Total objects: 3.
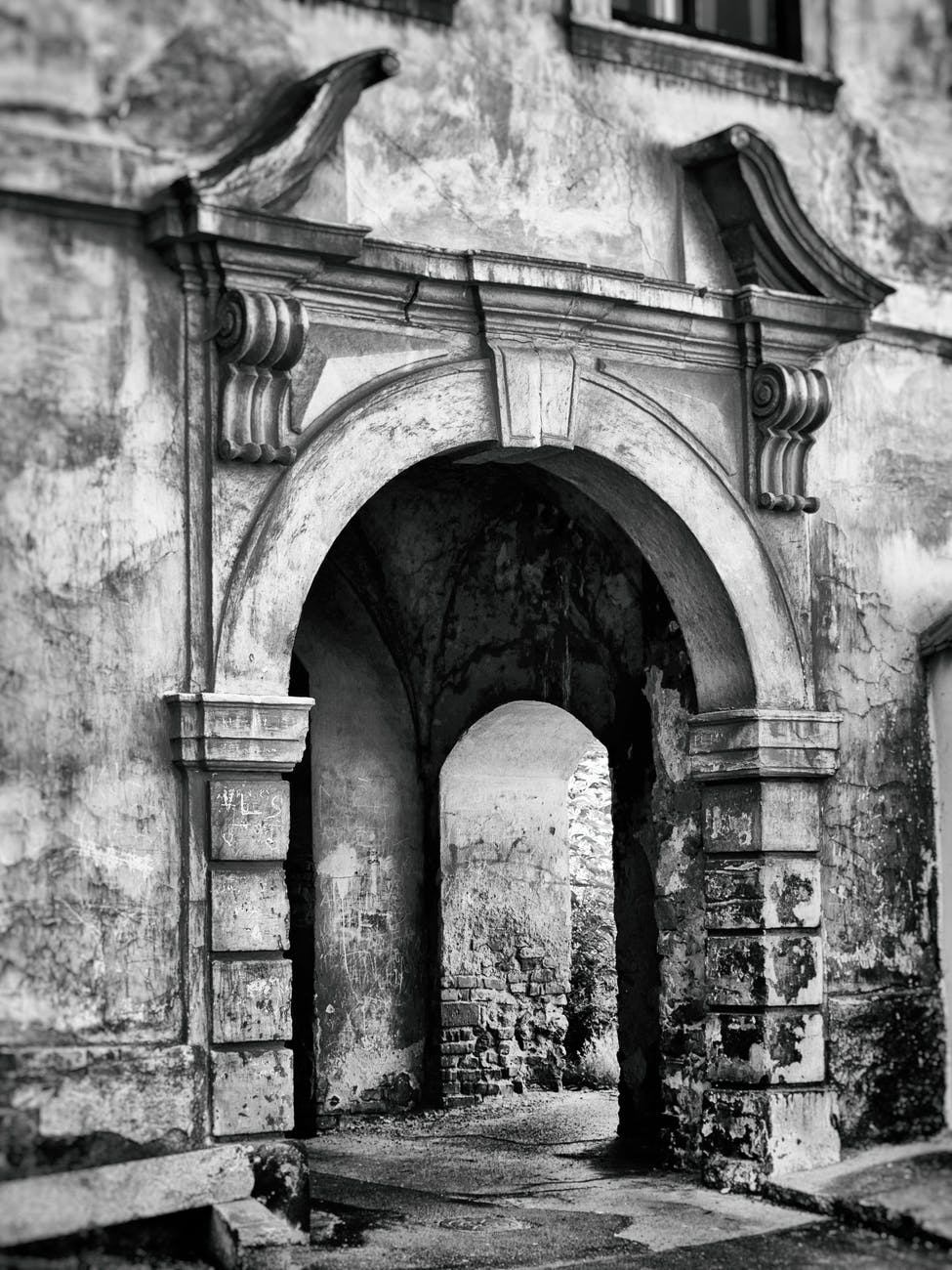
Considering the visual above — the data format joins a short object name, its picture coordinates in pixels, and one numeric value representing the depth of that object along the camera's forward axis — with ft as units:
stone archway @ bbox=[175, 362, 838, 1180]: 23.29
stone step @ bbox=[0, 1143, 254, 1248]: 18.76
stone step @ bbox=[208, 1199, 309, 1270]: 19.29
